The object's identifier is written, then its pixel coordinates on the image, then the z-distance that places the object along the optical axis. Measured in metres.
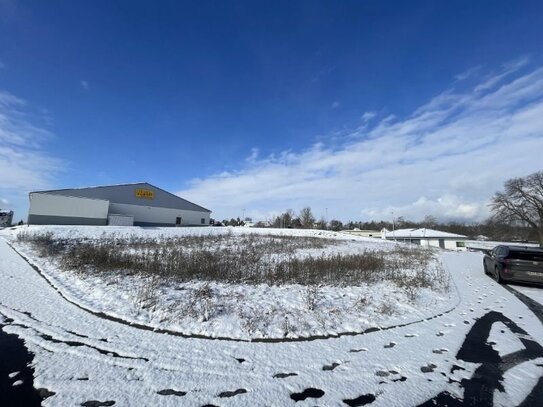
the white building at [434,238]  70.77
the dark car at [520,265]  11.52
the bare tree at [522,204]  51.59
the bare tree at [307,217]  106.59
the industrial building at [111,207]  41.78
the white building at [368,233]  105.00
